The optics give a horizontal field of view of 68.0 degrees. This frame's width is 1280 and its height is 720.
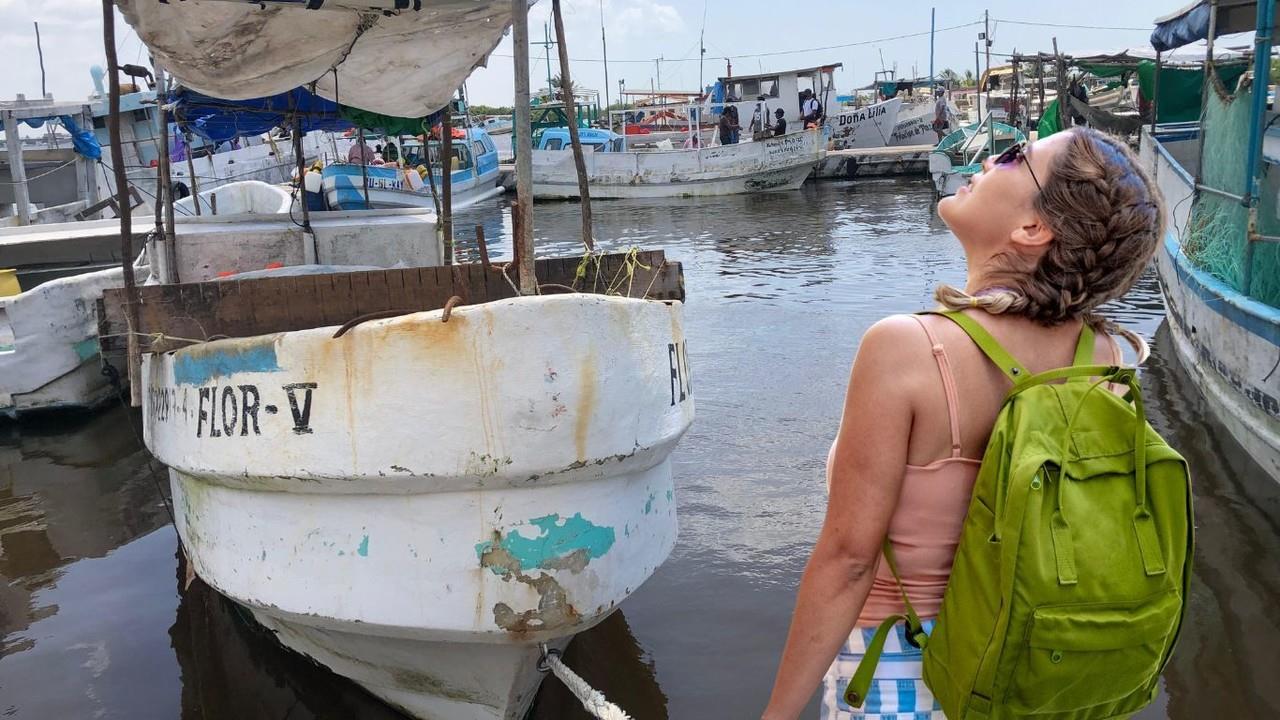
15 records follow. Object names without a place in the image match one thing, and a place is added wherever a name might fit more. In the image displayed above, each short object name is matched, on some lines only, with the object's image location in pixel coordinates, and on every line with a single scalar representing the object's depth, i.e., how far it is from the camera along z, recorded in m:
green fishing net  5.50
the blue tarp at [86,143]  14.73
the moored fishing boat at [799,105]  31.84
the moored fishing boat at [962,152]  19.73
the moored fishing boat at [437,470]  2.67
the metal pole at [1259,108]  5.41
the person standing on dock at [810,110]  30.44
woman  1.38
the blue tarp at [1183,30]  7.56
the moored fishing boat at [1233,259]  5.38
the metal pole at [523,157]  3.38
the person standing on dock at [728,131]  29.67
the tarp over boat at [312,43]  3.95
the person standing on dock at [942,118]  33.59
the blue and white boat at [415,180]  20.31
